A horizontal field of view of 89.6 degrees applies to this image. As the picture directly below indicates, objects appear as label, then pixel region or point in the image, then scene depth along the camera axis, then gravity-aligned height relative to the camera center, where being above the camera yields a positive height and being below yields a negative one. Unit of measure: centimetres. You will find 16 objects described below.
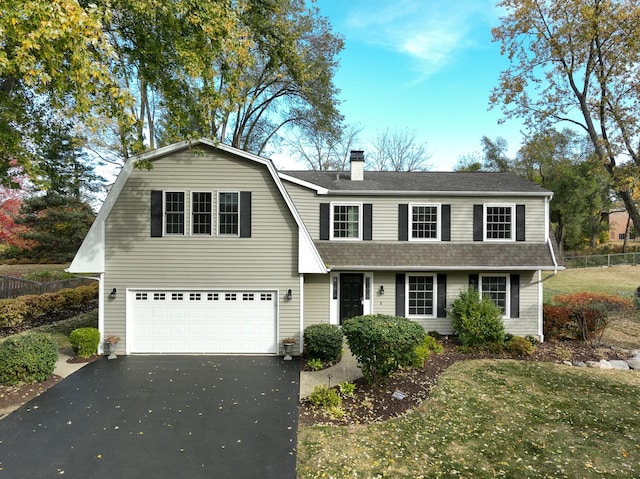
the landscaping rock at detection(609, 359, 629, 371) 968 -373
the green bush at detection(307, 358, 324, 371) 923 -353
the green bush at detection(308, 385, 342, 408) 711 -348
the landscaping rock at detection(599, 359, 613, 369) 969 -370
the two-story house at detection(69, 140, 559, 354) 1012 -40
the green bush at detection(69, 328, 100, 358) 977 -302
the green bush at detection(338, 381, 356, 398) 756 -351
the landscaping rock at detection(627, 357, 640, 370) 975 -369
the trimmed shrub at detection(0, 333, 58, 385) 789 -292
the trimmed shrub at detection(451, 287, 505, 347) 1082 -275
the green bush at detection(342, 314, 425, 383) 750 -237
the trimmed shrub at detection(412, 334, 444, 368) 923 -339
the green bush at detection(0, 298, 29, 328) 1231 -273
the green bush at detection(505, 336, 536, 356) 1048 -344
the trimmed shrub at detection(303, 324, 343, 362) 954 -298
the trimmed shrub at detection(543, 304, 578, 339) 1170 -299
